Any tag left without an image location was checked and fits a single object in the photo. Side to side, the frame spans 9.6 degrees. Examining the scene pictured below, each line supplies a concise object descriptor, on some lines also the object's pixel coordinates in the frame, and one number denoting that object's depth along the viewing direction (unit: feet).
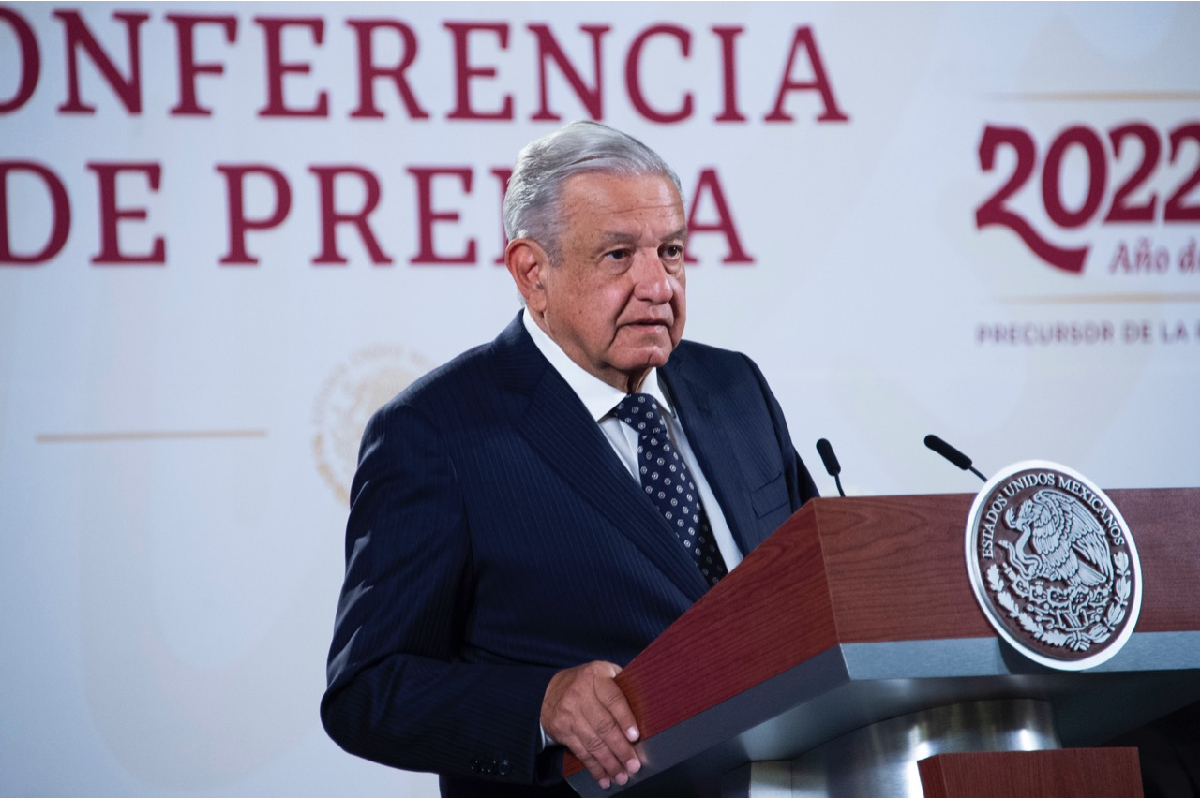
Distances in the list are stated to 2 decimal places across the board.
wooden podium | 19.91
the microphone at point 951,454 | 21.03
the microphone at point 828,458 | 21.38
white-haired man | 21.29
